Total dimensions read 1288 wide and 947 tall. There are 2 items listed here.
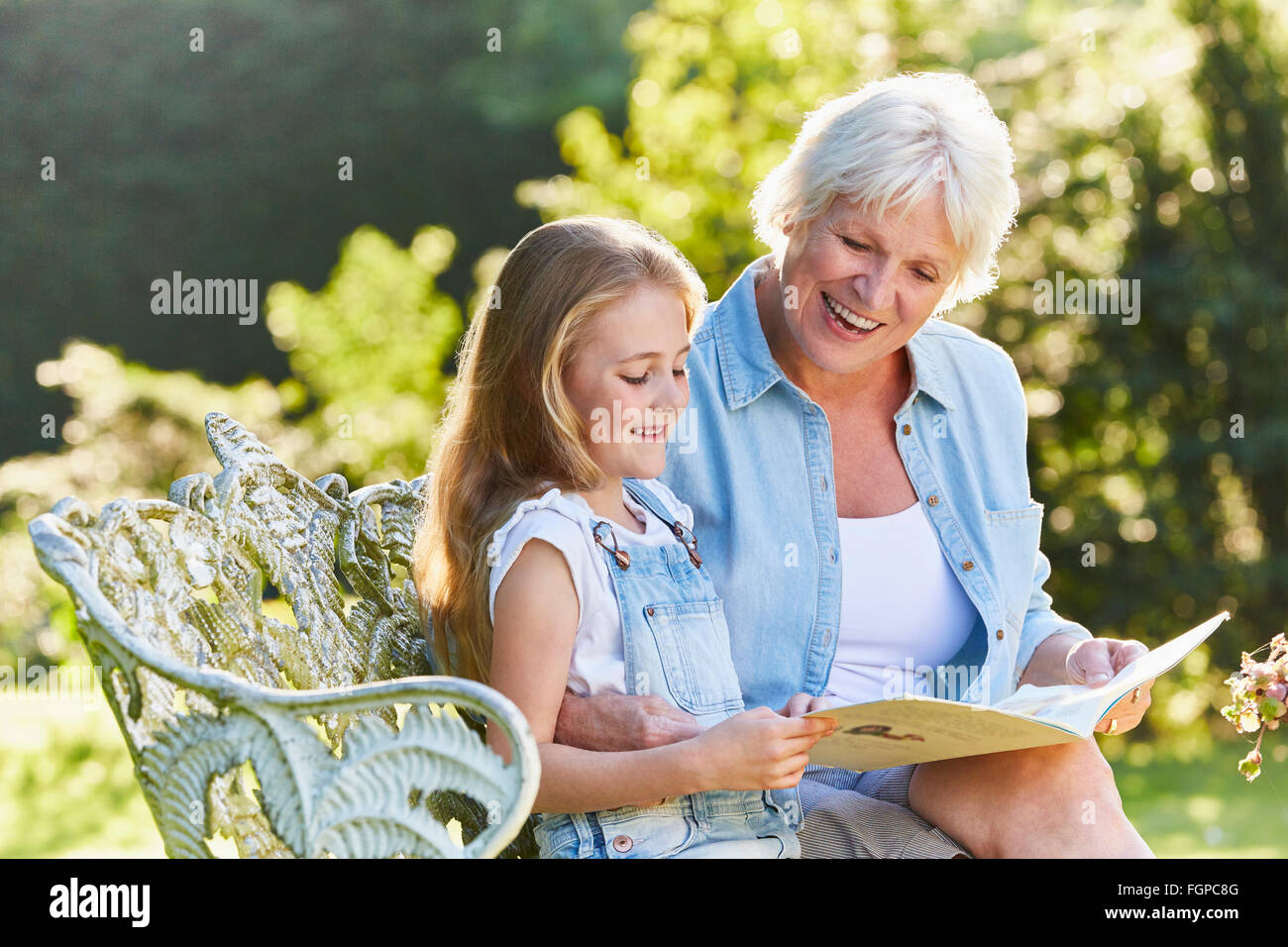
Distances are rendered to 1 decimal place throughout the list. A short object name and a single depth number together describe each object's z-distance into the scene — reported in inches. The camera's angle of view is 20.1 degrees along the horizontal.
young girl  105.0
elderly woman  114.2
